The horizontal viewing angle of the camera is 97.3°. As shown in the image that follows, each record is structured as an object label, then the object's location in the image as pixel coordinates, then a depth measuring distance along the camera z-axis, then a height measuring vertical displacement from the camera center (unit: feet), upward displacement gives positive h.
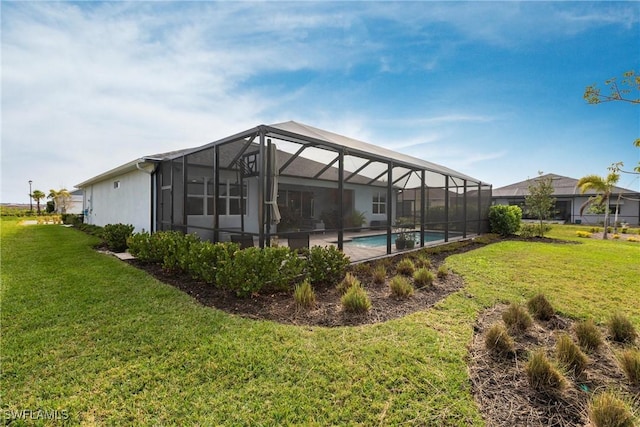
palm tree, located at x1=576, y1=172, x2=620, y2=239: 46.62 +4.62
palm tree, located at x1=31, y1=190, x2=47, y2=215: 113.80 +5.80
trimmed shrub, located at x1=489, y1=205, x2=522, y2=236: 43.78 -1.55
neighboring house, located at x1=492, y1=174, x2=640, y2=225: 72.13 +2.65
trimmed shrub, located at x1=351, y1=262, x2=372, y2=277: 19.30 -4.26
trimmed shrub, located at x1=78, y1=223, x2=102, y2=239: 37.49 -3.00
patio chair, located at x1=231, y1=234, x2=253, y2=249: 19.06 -2.10
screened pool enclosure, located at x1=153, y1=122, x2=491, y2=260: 17.52 +1.75
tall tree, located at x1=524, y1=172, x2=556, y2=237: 44.60 +1.77
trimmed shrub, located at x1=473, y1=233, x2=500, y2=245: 36.20 -3.93
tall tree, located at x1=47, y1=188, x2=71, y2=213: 83.87 +3.09
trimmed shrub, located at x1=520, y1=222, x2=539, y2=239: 43.92 -3.32
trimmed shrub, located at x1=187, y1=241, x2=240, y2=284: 15.15 -2.76
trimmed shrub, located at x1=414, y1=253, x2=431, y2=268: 21.10 -4.01
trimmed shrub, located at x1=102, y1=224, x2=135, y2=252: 27.04 -2.65
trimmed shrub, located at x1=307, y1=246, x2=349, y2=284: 16.61 -3.30
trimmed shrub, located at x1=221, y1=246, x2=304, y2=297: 13.87 -3.16
